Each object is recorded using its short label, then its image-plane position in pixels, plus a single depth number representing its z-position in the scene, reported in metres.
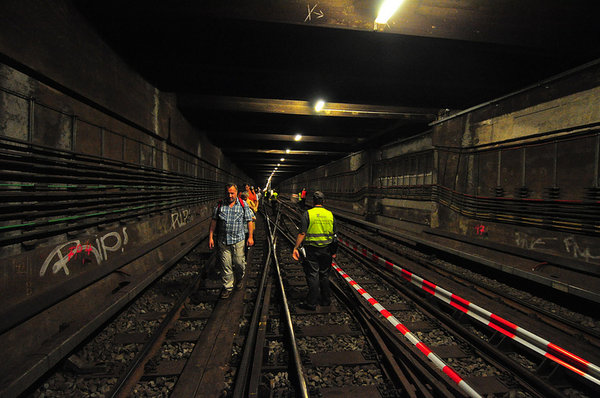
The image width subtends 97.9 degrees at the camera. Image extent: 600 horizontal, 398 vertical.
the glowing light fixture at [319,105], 9.99
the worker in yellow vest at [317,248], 4.50
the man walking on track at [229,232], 4.93
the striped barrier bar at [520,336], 2.56
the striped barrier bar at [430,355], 2.30
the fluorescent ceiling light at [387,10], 4.47
